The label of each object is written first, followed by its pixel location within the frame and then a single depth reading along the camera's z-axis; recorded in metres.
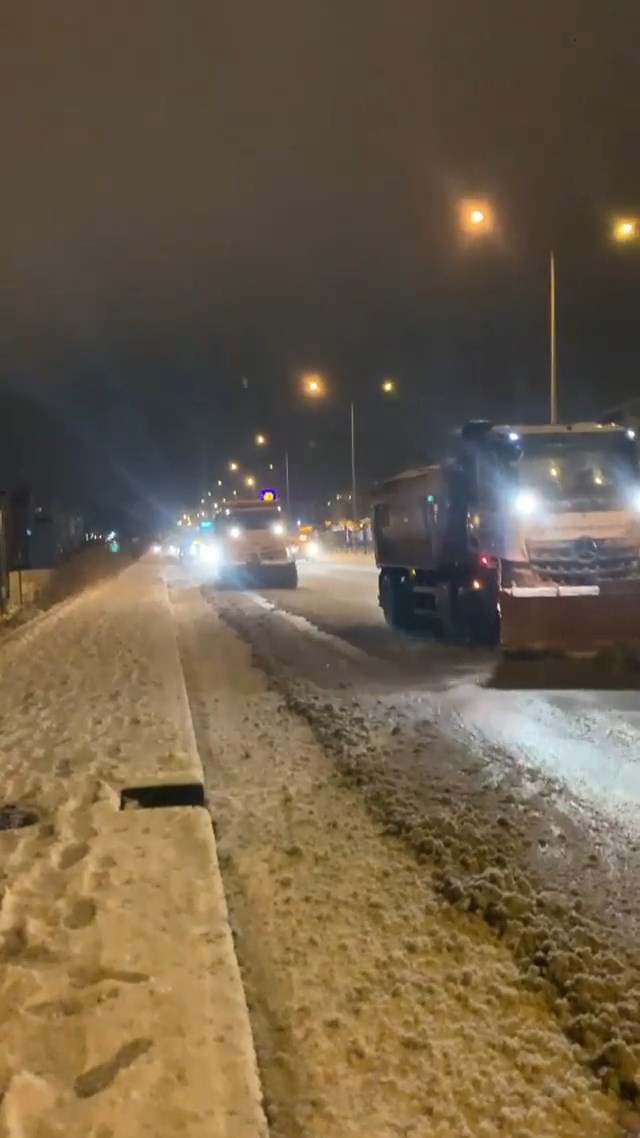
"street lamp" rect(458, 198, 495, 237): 24.88
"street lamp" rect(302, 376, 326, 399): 40.84
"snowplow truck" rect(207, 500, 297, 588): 42.25
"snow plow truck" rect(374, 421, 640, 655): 15.27
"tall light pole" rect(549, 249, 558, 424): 25.22
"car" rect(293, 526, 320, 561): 72.75
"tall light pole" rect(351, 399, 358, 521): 60.17
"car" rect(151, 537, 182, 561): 107.34
